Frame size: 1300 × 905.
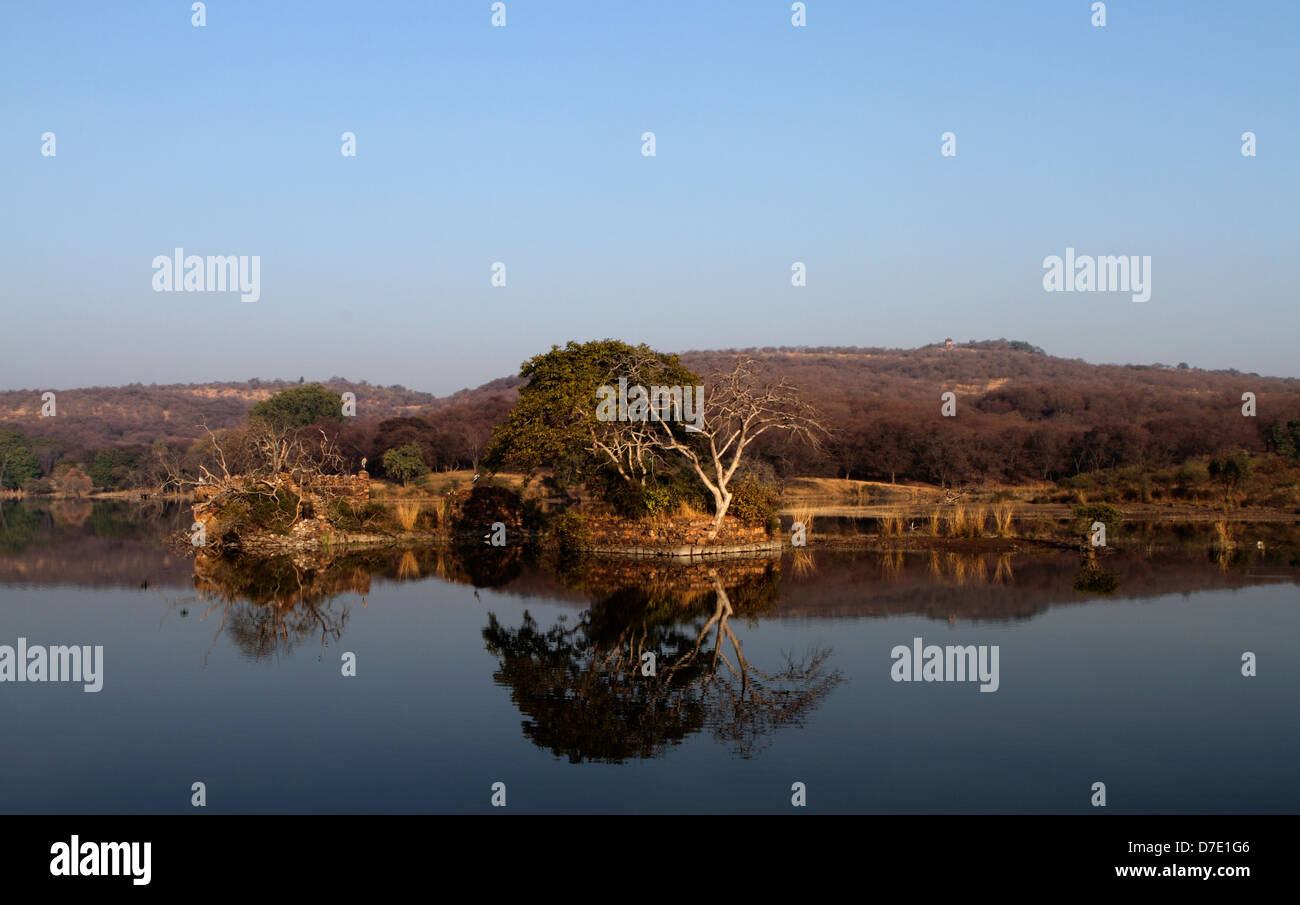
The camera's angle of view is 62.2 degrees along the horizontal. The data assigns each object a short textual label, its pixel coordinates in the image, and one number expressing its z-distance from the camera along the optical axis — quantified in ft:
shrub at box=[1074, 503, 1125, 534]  95.91
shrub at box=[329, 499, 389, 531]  99.55
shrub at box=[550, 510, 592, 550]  89.66
